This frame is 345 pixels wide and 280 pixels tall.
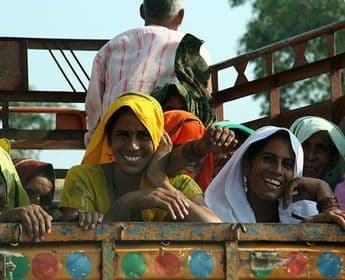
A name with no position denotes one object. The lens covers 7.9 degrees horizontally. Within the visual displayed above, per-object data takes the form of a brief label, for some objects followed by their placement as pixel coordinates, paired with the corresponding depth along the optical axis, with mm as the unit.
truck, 8386
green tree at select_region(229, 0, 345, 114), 56032
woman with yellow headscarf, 9489
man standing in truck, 12512
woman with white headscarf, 10192
